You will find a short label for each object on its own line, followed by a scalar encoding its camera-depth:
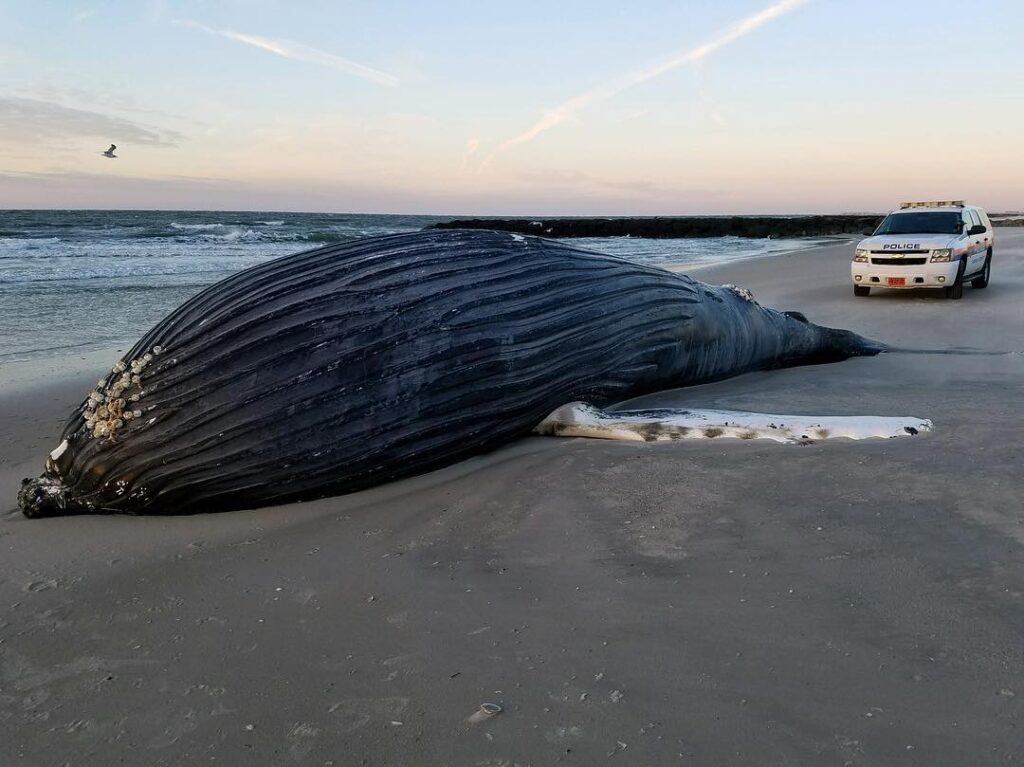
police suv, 12.63
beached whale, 3.79
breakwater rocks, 59.09
